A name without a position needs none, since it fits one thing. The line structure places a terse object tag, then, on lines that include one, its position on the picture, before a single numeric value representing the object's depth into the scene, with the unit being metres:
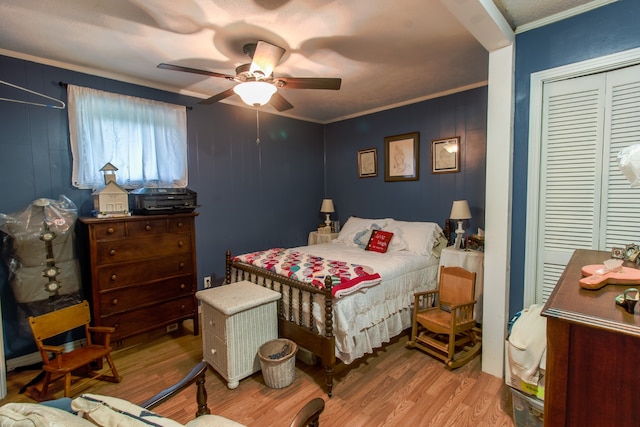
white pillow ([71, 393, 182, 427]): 0.81
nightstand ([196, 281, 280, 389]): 2.18
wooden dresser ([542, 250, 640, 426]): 0.80
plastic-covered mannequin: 2.27
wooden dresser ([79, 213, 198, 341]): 2.46
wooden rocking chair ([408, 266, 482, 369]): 2.42
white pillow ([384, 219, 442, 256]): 3.26
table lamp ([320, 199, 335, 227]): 4.50
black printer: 2.74
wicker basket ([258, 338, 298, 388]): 2.15
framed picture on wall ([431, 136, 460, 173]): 3.45
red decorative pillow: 3.37
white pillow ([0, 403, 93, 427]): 0.68
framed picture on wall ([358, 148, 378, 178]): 4.23
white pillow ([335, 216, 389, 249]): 3.66
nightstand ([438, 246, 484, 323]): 2.87
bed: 2.20
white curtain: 2.71
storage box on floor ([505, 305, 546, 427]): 1.53
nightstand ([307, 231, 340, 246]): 4.33
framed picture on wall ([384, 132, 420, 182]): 3.80
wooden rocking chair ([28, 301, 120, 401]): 2.04
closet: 1.83
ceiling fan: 2.05
